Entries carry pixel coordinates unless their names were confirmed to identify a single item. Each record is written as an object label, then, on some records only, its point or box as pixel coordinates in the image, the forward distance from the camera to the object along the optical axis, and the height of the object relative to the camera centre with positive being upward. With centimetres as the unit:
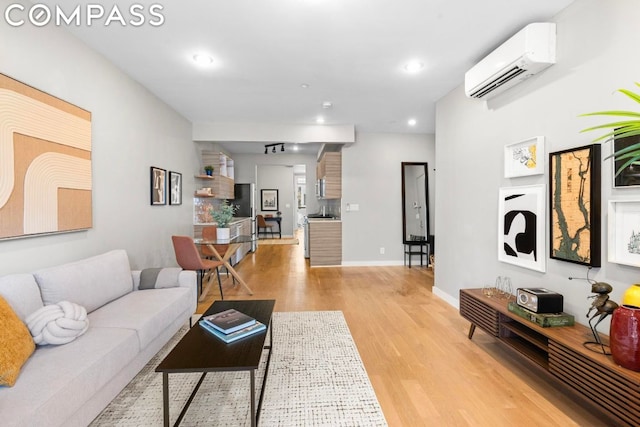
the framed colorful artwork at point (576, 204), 194 +3
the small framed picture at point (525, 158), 237 +42
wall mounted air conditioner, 224 +116
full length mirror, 608 +20
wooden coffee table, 148 -75
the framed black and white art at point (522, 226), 239 -14
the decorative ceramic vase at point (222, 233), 422 -30
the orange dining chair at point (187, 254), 370 -52
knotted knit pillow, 169 -63
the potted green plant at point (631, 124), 122 +35
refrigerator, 841 +33
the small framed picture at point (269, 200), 1068 +38
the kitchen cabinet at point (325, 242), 596 -61
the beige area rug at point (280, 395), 176 -118
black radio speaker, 209 -63
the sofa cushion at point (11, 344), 136 -64
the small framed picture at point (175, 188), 437 +34
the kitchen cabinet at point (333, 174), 598 +71
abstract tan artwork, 193 +35
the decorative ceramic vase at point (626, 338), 146 -62
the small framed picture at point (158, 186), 380 +33
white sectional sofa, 133 -75
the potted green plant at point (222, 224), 423 -18
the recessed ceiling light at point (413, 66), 303 +145
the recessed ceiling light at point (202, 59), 286 +145
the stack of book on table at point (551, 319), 201 -72
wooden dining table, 404 -50
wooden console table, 144 -88
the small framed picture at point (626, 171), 170 +22
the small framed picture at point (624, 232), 171 -13
